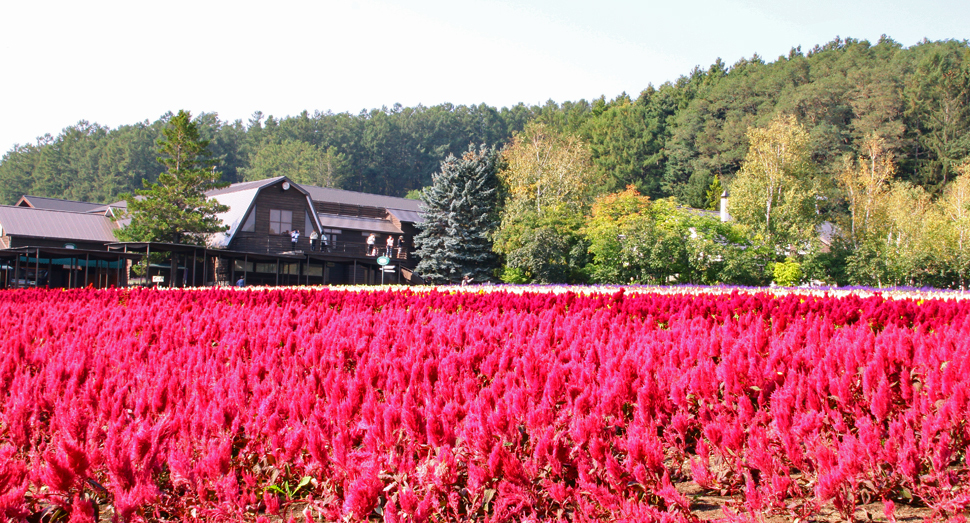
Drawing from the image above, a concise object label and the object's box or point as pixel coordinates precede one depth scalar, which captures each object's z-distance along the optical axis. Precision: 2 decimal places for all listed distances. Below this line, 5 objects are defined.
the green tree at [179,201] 42.91
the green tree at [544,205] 45.47
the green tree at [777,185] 50.00
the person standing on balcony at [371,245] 49.61
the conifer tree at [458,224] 47.72
